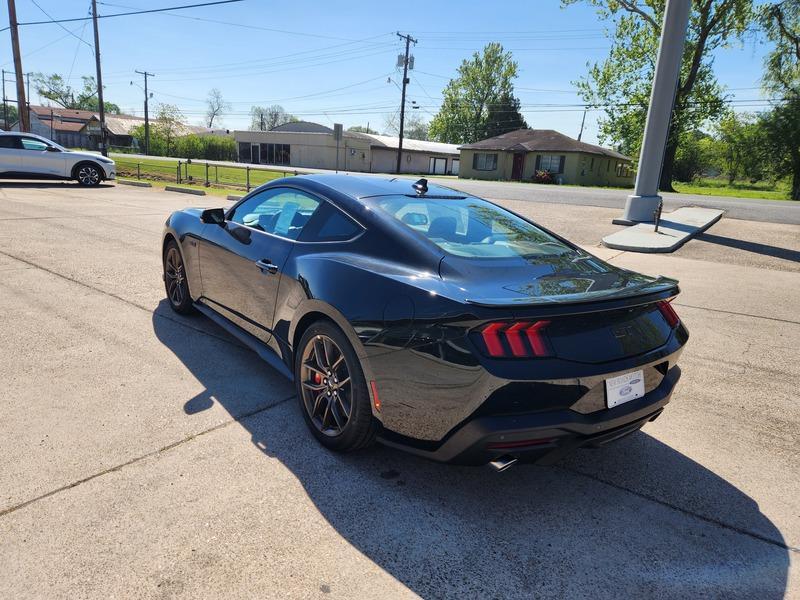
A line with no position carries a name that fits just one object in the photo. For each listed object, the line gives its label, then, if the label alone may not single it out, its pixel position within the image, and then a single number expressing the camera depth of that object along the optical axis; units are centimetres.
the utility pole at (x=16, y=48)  2278
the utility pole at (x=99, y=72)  3045
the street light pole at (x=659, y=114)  1198
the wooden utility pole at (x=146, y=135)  7031
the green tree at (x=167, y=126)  7300
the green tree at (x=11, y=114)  12364
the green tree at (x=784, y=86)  3325
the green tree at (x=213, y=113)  12756
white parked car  1693
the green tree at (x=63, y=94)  10819
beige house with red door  4606
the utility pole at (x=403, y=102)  4906
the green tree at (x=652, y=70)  3053
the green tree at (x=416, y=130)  12310
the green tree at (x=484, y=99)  7588
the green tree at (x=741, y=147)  4309
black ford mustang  228
